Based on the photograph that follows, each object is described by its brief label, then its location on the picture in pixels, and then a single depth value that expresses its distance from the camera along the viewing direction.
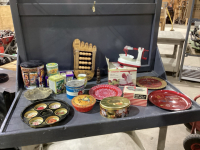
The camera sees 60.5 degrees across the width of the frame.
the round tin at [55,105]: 1.02
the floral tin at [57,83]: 1.13
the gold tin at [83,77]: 1.22
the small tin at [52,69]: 1.22
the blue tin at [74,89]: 1.08
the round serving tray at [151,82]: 1.25
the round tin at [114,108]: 0.91
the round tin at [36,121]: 0.89
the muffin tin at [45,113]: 0.89
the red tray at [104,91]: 1.14
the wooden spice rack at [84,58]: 1.29
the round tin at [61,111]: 0.98
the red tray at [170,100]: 1.04
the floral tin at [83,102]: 0.96
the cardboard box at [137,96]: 1.03
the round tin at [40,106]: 1.01
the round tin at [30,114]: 0.95
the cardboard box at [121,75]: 1.21
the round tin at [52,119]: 0.90
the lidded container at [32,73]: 1.15
